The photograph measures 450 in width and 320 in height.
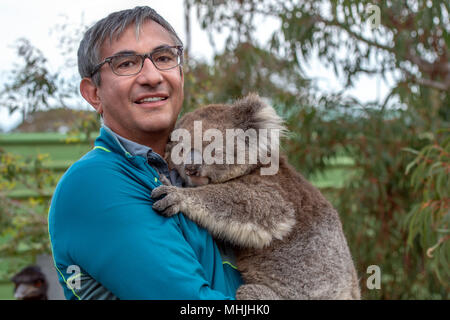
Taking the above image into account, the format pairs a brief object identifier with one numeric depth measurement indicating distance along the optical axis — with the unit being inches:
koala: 59.5
